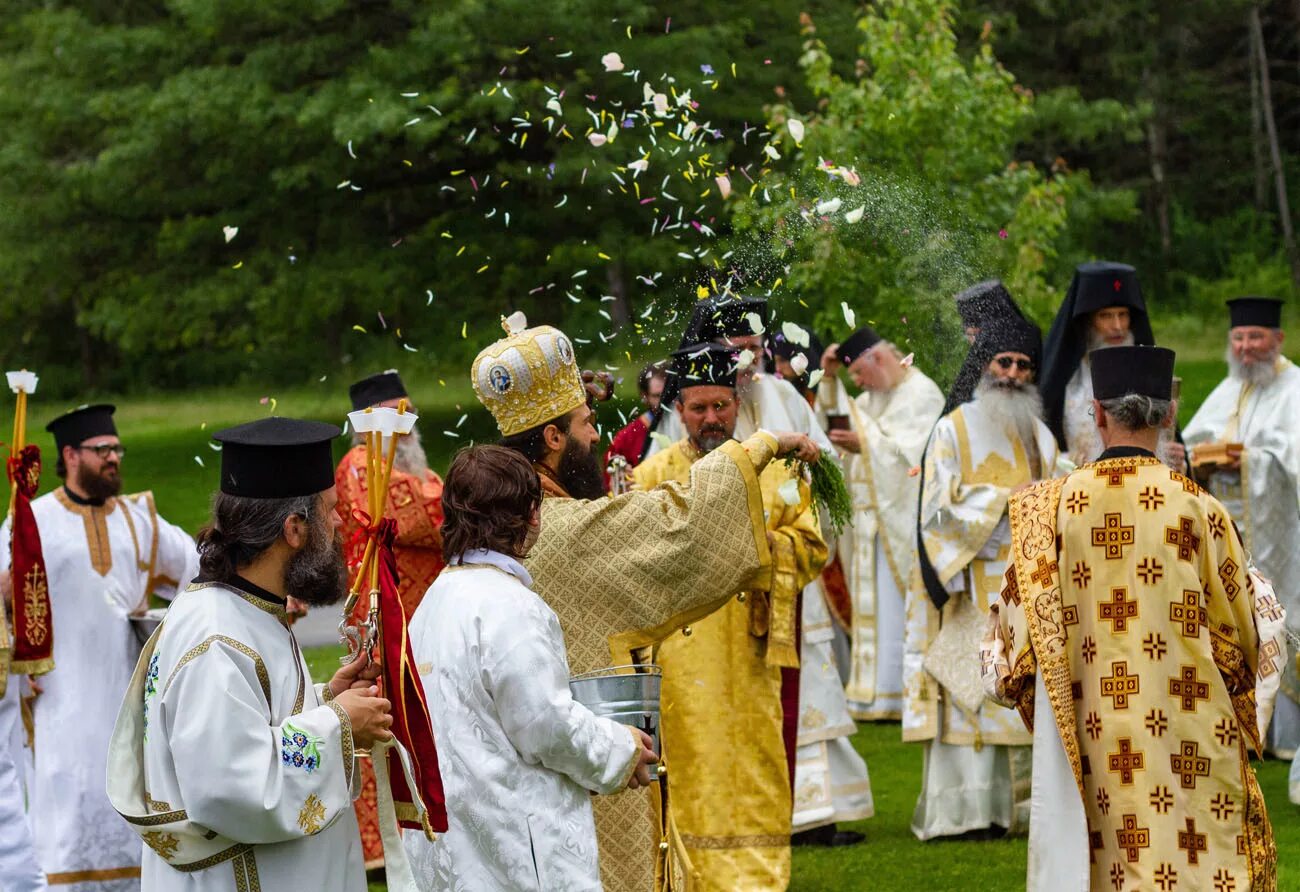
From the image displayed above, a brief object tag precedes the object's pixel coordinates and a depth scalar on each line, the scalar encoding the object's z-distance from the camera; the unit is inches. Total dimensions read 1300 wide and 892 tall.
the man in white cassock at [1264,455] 397.1
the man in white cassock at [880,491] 454.9
